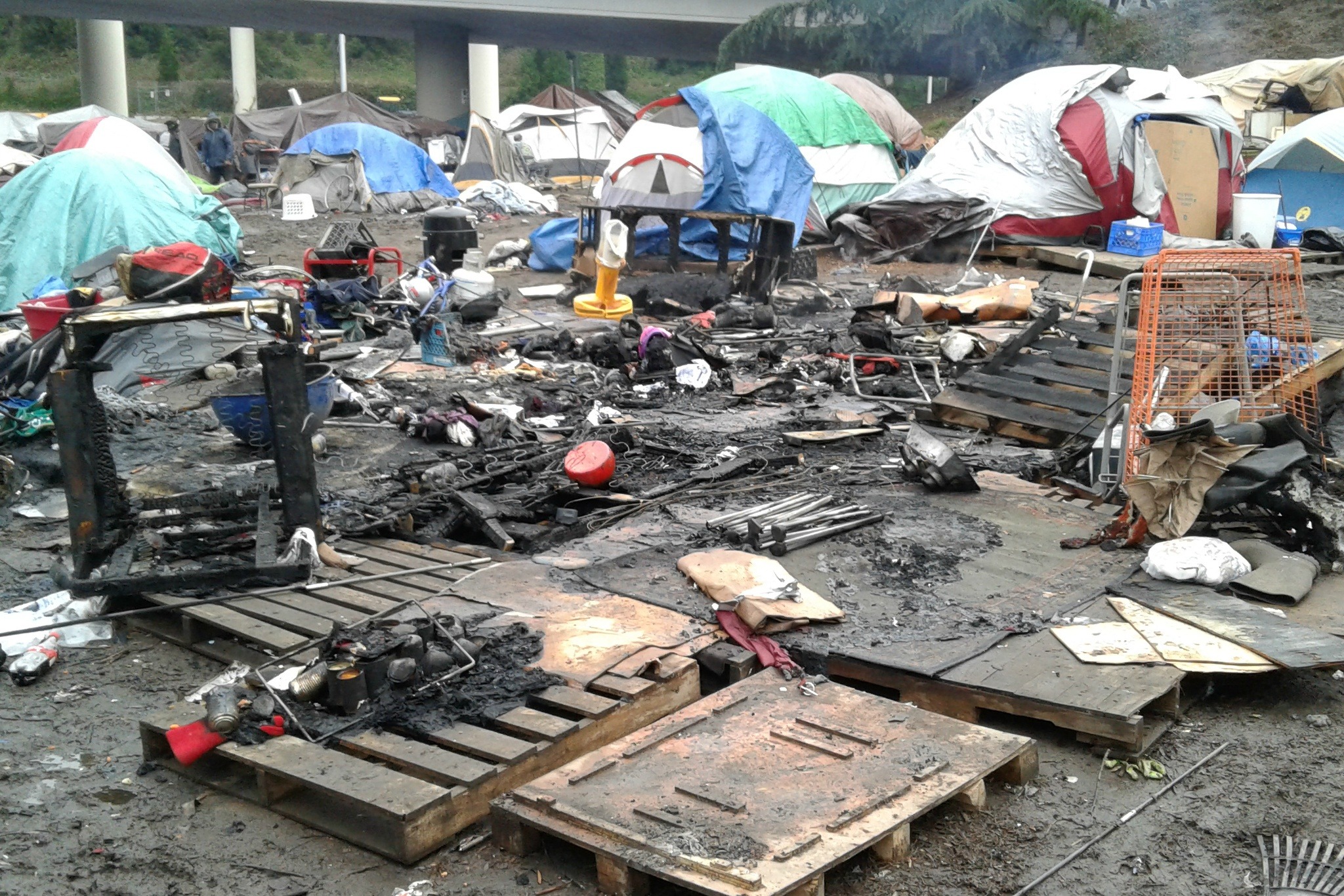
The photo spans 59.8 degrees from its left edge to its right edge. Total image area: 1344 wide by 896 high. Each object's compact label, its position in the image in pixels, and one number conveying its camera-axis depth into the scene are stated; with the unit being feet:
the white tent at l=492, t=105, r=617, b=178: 105.50
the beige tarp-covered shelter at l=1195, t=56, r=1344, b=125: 75.00
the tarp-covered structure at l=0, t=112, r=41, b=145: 100.79
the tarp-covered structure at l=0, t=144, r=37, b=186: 80.48
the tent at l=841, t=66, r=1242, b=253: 55.52
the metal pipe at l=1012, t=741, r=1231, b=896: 11.34
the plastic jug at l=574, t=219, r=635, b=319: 42.11
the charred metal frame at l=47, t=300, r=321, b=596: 16.71
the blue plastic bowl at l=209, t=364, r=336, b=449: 25.03
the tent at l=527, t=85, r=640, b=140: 107.86
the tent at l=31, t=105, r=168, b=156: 99.55
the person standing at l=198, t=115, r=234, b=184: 95.76
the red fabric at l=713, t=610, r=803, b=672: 15.20
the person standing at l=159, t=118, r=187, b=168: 97.81
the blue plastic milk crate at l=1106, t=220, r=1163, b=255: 52.11
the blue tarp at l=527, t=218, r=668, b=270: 53.67
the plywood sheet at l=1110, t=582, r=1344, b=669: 14.40
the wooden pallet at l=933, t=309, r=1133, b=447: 26.12
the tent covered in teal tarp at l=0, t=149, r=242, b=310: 44.42
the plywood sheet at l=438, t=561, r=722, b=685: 15.24
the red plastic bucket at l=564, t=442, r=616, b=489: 22.72
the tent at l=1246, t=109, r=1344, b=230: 55.57
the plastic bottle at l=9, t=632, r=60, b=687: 15.61
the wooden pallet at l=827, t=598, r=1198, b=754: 13.46
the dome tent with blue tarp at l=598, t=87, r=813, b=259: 51.55
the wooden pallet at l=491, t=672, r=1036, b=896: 10.89
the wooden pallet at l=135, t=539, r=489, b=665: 16.11
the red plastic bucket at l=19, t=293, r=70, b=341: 28.40
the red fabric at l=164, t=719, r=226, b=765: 13.08
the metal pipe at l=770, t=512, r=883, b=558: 18.80
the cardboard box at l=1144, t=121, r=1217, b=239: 55.88
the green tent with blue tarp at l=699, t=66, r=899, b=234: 63.87
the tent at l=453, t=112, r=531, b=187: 95.71
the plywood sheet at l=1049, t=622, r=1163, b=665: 14.79
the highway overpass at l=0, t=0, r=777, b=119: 110.73
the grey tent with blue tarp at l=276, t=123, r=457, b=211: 79.71
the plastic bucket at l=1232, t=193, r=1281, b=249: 49.24
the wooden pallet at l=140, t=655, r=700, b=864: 11.88
